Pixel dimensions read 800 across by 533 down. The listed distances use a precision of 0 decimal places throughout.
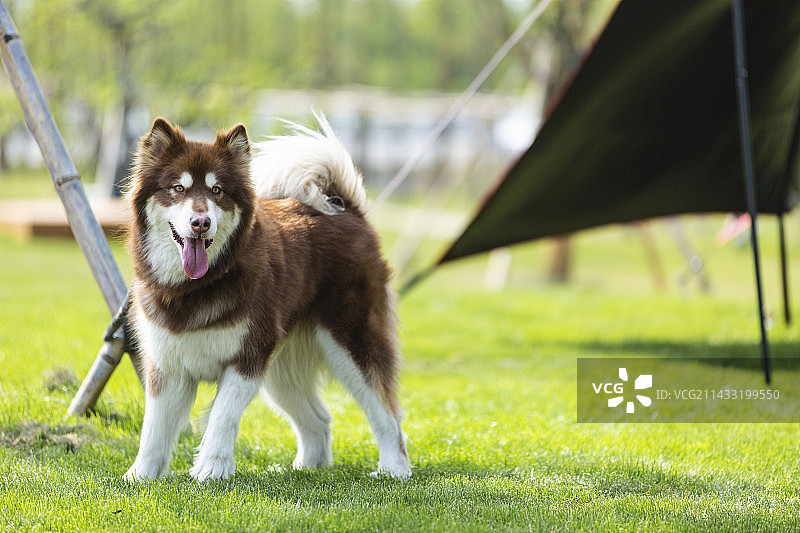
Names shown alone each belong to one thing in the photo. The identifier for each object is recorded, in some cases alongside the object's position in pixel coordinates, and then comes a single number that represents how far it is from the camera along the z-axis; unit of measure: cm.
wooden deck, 1521
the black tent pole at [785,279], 781
